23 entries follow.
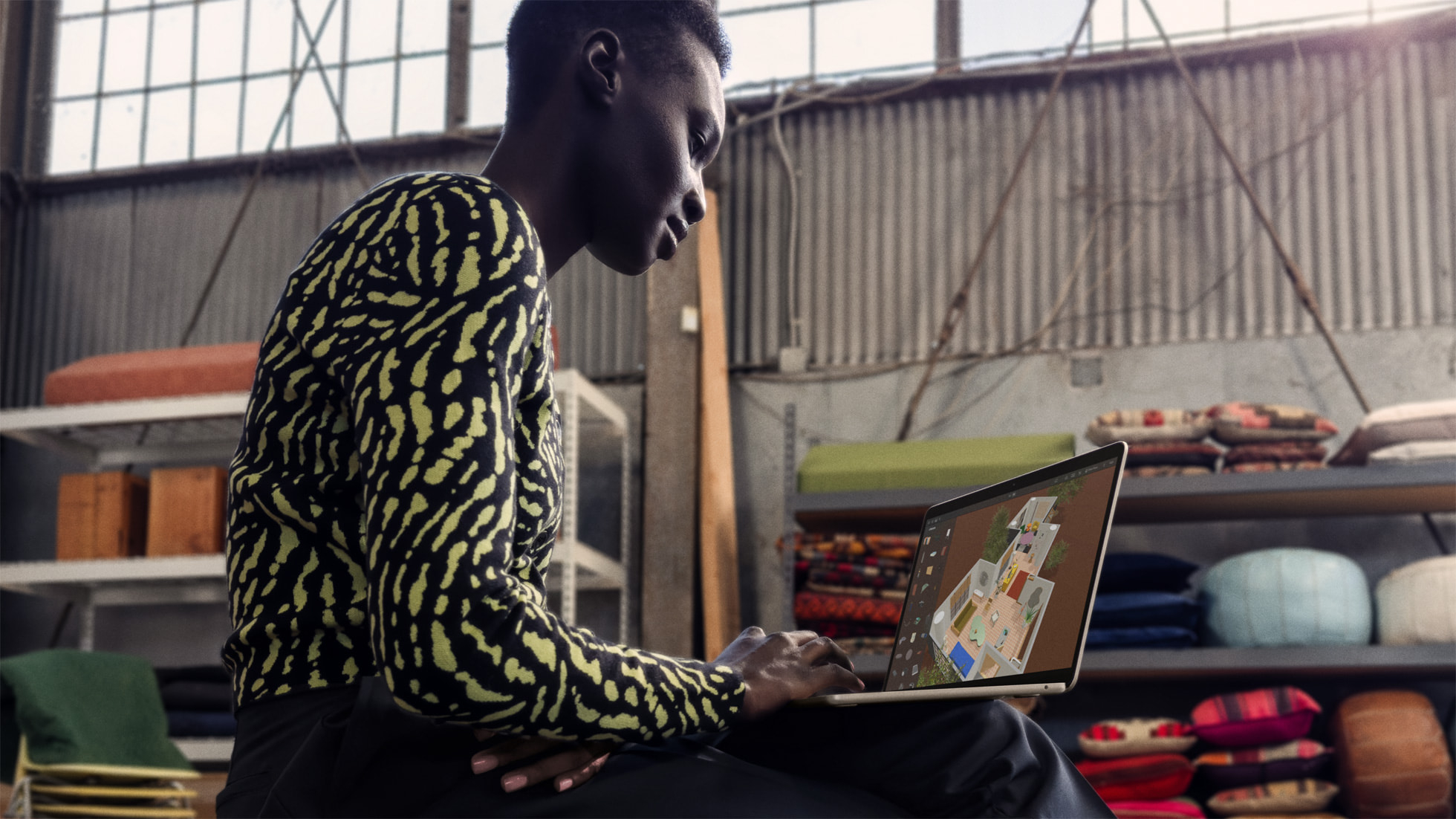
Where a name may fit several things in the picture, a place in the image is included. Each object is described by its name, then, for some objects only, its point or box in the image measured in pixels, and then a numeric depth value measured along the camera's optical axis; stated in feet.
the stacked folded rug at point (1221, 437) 9.64
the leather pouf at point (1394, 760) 8.80
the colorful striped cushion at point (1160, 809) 9.11
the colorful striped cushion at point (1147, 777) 9.29
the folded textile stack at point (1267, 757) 9.07
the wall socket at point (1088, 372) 11.73
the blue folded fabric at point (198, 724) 11.24
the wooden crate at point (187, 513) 11.60
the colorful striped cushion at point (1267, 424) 9.66
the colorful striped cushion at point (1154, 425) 9.85
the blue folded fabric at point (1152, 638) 9.48
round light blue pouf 9.19
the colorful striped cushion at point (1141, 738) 9.32
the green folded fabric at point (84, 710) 9.22
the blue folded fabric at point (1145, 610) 9.53
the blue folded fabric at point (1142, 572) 9.75
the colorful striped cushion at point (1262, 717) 9.14
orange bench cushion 11.79
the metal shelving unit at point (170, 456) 11.01
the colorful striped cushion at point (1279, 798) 9.01
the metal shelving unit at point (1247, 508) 9.14
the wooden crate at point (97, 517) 11.85
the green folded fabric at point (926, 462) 9.90
